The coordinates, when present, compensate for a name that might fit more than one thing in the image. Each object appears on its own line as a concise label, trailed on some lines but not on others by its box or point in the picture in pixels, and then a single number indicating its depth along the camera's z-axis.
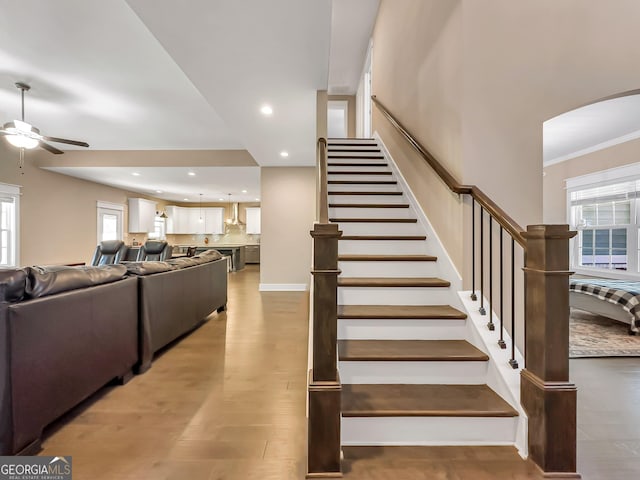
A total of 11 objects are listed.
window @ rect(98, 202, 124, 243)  8.27
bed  3.41
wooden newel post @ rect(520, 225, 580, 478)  1.42
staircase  1.60
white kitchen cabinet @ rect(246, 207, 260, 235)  12.38
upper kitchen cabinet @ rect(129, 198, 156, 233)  9.57
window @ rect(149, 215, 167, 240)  10.68
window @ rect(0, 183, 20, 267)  5.55
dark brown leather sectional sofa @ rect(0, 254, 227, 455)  1.49
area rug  2.90
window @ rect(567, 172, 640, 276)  5.11
